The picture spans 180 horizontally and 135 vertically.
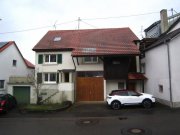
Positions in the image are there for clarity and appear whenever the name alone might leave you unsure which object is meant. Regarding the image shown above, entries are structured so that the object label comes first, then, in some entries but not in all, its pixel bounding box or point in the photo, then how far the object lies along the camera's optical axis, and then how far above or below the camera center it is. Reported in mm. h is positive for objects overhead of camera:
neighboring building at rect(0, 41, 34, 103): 24531 +185
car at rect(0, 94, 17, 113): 17994 -2394
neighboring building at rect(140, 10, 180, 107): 17641 +903
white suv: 18203 -2055
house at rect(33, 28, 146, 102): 22750 +1271
